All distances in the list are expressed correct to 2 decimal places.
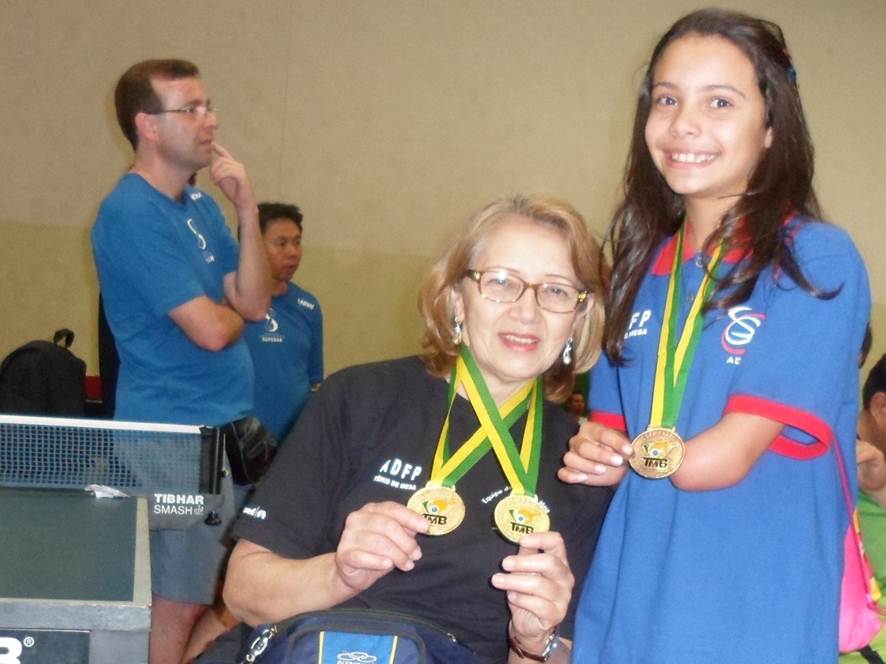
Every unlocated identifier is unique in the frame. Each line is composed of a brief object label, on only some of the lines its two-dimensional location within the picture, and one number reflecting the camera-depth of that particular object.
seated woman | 1.80
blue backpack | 1.63
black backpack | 4.52
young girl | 1.63
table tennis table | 1.56
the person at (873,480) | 2.62
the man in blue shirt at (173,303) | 3.43
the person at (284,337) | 5.11
